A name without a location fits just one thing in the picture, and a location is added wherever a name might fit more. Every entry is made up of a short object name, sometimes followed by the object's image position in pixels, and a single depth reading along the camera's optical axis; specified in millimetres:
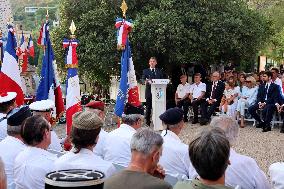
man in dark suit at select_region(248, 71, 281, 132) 12797
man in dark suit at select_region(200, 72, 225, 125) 13820
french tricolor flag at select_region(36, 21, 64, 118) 8945
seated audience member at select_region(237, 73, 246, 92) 14004
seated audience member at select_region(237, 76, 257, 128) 13508
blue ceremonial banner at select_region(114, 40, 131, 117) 8844
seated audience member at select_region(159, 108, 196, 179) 4793
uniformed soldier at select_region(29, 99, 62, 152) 5918
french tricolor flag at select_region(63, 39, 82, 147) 8666
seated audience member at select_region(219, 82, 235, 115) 13703
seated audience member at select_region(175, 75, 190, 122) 14453
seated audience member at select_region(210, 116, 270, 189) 4094
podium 13234
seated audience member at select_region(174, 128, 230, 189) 2785
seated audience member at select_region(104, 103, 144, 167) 5355
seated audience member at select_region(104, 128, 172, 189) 3064
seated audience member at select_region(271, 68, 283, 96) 13023
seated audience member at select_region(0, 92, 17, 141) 5898
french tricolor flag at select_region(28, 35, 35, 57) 19397
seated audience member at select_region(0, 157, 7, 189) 2329
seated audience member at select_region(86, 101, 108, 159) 5605
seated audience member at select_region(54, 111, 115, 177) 3701
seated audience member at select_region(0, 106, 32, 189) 4461
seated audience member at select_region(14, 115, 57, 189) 3902
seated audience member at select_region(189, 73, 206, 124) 14133
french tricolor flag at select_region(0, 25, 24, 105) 8586
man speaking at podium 13406
